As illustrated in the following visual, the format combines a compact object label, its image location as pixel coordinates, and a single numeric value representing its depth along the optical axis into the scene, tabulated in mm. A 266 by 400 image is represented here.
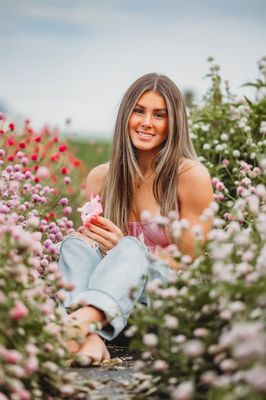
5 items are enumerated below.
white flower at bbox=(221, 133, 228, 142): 5094
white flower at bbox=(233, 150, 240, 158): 4836
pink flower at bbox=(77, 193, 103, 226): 3721
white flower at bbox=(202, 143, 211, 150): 5137
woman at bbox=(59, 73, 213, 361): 3604
